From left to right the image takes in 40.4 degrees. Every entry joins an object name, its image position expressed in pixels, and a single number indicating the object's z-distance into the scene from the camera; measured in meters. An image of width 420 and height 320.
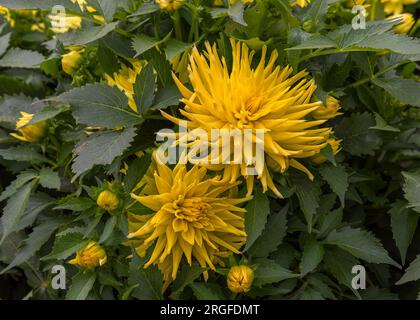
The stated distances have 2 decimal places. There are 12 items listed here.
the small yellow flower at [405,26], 1.39
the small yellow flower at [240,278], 1.06
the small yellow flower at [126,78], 1.18
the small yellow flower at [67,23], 1.35
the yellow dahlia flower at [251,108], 0.97
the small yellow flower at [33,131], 1.26
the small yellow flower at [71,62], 1.24
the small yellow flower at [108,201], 1.07
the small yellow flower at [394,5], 1.64
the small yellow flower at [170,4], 1.10
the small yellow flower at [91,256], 1.08
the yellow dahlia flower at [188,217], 1.02
